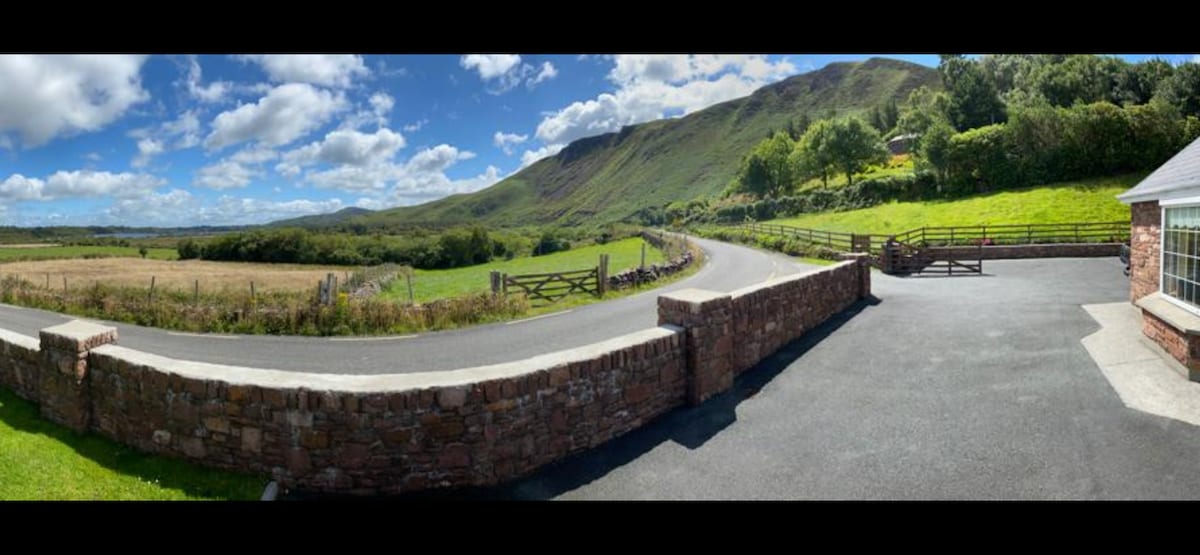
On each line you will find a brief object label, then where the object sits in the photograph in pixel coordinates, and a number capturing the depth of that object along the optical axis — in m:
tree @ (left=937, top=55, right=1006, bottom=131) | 62.16
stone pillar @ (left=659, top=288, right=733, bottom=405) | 6.84
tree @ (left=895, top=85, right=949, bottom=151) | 67.56
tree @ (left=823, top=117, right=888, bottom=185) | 62.12
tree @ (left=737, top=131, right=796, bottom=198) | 75.88
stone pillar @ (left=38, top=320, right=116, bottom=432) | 6.35
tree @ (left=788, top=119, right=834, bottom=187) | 64.31
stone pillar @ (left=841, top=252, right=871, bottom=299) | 14.36
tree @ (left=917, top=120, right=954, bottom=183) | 48.16
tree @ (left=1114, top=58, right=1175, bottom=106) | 52.03
